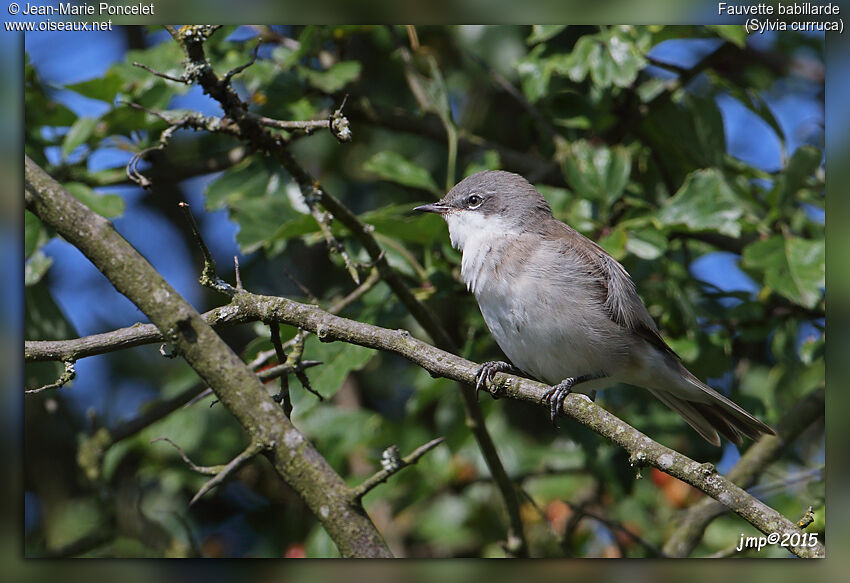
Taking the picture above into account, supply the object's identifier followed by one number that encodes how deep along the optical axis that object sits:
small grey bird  5.62
